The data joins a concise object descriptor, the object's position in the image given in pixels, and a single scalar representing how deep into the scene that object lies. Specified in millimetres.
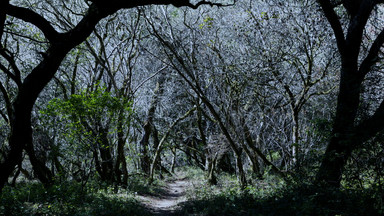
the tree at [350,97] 5480
